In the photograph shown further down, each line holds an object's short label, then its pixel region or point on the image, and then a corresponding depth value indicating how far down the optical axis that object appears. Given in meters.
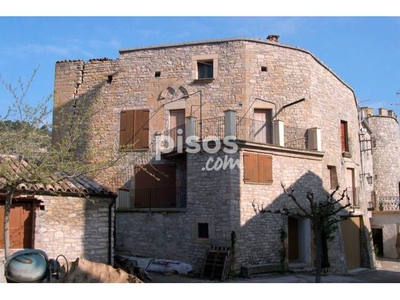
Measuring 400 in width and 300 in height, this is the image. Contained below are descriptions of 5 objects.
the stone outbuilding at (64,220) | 11.88
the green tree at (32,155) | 9.37
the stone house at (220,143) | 14.59
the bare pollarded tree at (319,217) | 11.06
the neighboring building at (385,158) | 25.13
